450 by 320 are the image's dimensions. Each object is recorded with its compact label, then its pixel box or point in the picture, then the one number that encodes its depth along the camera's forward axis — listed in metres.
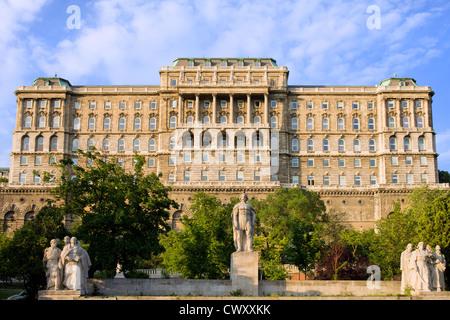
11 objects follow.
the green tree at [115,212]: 39.97
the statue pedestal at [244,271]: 30.39
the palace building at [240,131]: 100.19
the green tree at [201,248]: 44.69
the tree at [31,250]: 40.66
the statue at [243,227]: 31.02
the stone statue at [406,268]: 29.86
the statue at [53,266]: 27.64
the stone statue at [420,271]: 29.17
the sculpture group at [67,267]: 27.70
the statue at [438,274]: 29.59
